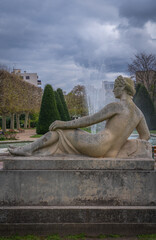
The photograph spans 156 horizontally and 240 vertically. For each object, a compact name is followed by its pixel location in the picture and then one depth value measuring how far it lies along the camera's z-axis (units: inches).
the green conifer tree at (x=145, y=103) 1272.1
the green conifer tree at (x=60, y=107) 1202.6
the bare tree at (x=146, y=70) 1432.1
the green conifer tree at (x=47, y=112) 974.4
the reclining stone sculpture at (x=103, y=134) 151.3
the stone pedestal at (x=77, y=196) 137.2
